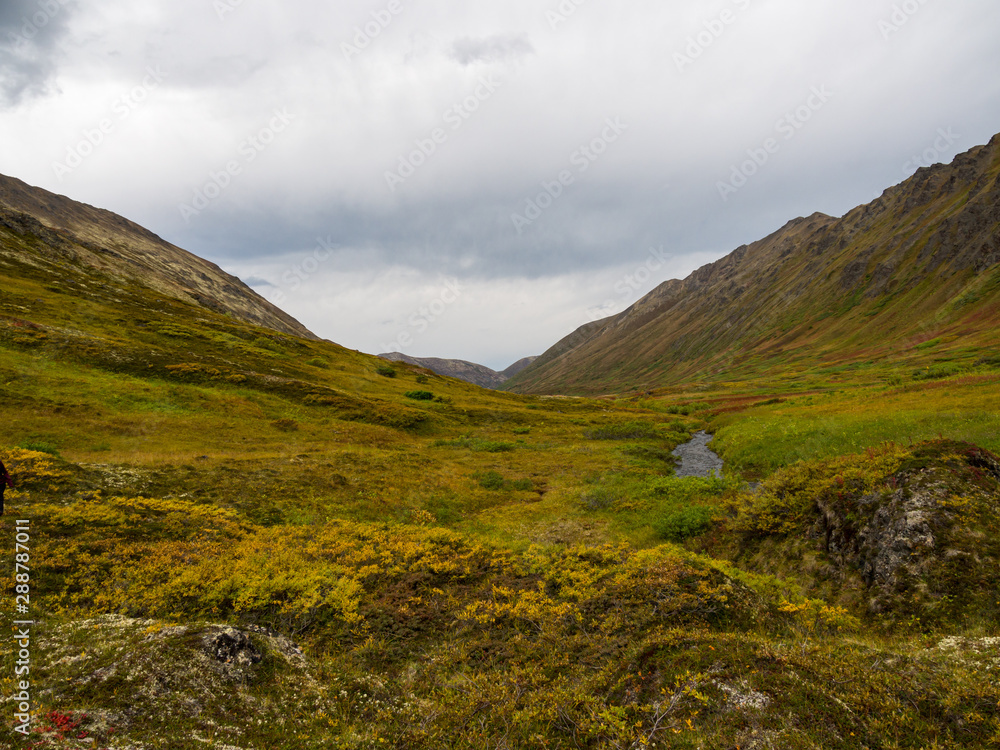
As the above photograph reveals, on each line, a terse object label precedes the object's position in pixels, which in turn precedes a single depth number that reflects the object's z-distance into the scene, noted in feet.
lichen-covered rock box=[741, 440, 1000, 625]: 39.65
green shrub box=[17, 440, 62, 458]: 80.28
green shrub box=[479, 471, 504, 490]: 112.06
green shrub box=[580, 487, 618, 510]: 95.60
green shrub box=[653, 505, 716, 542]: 76.59
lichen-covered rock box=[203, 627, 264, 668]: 32.63
